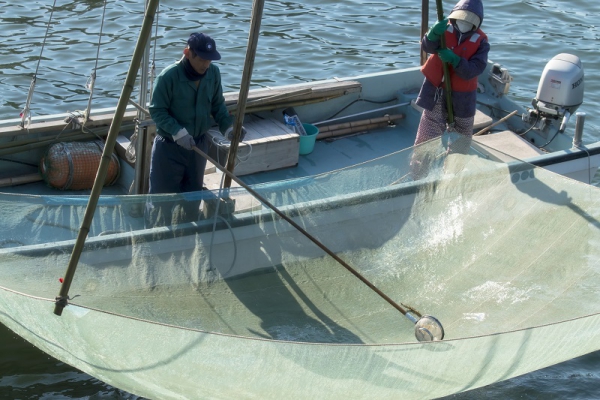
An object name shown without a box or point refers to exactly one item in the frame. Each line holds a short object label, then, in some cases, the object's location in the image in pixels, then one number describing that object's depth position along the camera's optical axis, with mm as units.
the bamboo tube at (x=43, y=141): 12516
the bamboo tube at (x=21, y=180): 12531
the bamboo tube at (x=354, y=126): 15195
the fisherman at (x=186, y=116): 10305
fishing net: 7898
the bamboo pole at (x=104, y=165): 7648
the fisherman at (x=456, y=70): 12195
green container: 14453
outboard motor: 14492
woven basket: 12477
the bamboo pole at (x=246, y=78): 10037
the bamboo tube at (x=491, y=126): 14961
